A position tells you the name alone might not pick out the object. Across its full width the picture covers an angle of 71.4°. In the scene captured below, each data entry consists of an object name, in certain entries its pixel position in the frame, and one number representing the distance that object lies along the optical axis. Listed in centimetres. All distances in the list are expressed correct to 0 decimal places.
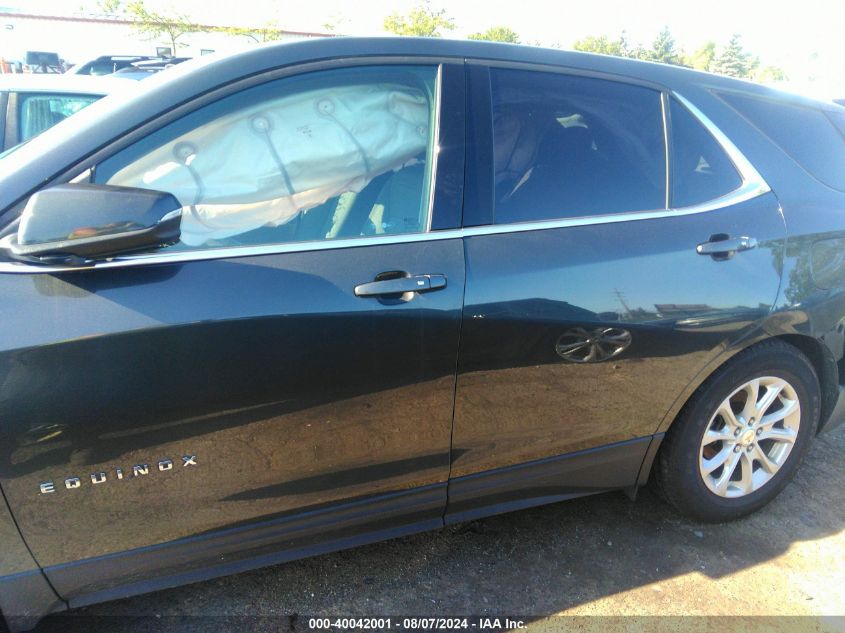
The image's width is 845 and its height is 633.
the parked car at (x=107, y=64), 1144
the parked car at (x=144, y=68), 804
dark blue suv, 143
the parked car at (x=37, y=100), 397
